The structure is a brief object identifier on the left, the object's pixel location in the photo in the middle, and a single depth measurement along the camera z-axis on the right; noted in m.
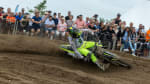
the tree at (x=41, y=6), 32.54
